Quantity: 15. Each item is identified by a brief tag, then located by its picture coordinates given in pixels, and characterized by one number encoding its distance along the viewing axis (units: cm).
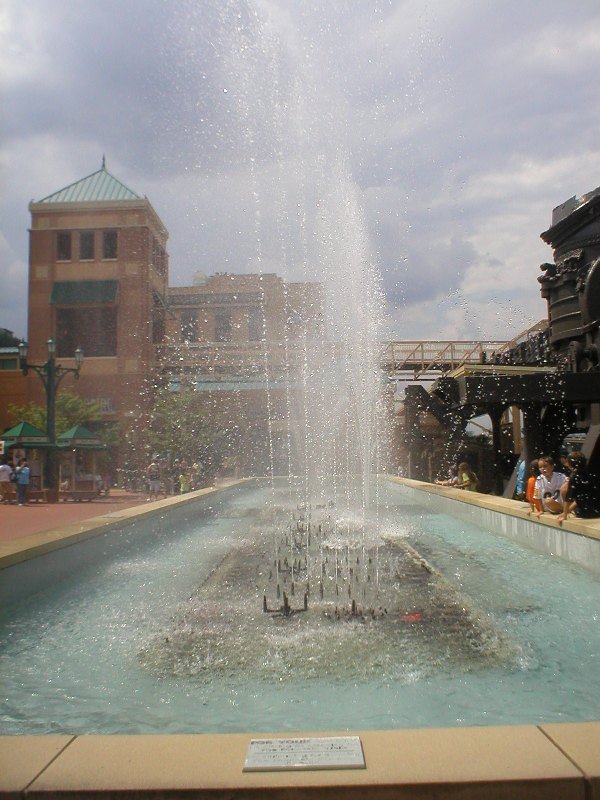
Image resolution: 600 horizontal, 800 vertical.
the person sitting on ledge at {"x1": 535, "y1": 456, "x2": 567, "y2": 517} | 821
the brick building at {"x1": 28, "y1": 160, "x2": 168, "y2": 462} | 2830
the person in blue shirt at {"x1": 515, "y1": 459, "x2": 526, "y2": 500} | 1209
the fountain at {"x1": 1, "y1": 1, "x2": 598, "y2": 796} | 326
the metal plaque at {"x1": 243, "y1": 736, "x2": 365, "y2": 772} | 224
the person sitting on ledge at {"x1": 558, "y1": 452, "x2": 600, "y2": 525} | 764
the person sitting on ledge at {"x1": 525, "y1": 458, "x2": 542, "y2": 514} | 844
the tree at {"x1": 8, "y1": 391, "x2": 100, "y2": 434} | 2314
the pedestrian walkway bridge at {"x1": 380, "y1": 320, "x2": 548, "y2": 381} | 2300
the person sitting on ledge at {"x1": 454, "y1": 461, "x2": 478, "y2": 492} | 1477
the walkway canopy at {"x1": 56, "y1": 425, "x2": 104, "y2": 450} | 1830
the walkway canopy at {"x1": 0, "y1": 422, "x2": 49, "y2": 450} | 1719
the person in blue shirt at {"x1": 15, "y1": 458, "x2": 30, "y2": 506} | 1598
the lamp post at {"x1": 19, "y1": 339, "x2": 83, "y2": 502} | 1698
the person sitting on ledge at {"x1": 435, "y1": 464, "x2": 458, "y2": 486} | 1632
